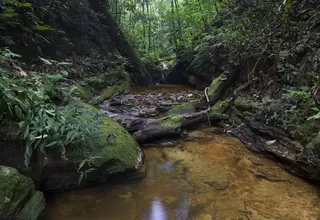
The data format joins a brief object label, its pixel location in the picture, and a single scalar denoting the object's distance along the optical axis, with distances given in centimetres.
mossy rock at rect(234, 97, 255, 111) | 532
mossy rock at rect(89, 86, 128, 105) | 744
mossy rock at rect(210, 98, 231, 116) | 591
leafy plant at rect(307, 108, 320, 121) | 341
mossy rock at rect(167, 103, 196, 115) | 630
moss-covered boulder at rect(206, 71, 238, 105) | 675
